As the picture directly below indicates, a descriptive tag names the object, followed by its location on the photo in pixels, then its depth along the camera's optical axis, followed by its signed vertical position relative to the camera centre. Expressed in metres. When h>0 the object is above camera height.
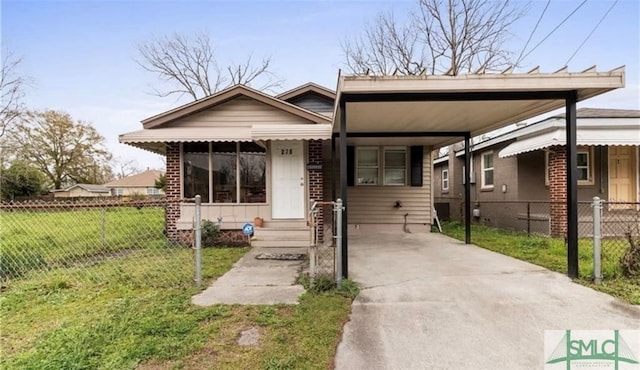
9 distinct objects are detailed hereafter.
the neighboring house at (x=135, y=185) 46.03 +0.66
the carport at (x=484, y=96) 4.48 +1.30
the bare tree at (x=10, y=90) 23.11 +7.05
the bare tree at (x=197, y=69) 24.47 +8.83
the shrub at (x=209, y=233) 8.28 -1.06
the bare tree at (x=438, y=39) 18.06 +8.32
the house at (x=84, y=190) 40.84 +0.01
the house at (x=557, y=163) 8.94 +0.71
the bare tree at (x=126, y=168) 52.98 +3.57
